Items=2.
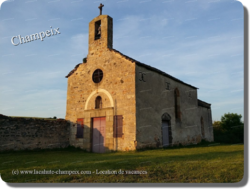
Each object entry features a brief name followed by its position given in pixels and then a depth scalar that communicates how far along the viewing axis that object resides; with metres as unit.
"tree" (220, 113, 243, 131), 28.58
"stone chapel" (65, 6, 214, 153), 12.23
